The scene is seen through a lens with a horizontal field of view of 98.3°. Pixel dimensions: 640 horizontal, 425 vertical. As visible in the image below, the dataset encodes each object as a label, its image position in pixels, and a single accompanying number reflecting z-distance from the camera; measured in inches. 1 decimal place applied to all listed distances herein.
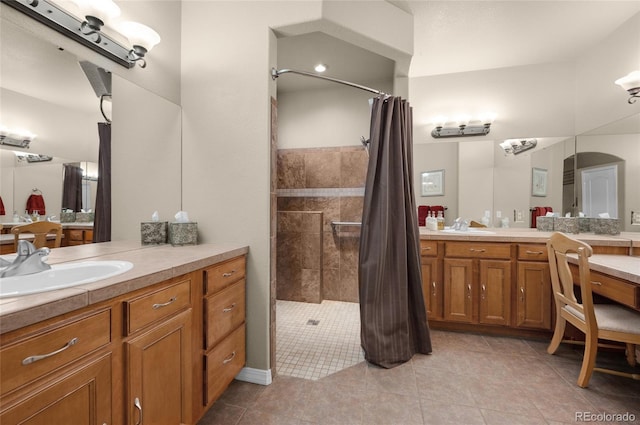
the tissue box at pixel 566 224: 100.7
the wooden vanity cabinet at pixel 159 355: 38.8
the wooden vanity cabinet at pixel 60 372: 26.0
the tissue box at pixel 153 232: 68.2
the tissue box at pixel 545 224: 108.6
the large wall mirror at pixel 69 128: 44.4
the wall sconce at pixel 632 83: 82.7
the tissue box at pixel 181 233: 70.2
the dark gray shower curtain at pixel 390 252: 79.8
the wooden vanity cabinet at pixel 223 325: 55.6
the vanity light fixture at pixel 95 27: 48.1
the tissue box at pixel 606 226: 93.1
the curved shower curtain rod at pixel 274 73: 72.8
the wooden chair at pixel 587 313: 64.7
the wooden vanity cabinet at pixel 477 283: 93.5
